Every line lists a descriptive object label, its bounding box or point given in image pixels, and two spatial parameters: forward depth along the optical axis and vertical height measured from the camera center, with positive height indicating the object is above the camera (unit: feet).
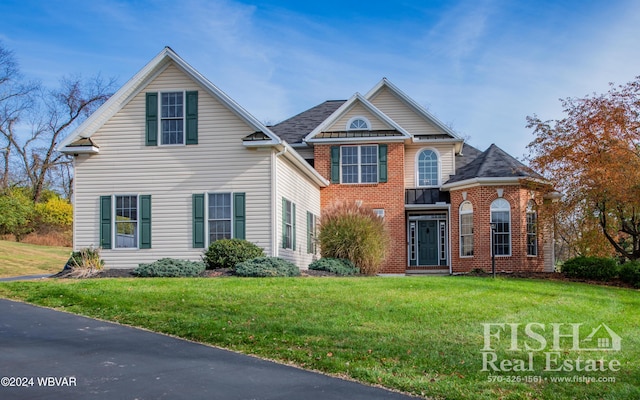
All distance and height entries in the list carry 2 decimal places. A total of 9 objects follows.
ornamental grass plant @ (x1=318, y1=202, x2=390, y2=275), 65.46 -0.17
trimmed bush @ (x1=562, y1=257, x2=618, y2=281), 67.87 -3.21
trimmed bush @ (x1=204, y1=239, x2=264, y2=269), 57.72 -1.42
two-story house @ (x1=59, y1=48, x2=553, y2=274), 62.69 +5.83
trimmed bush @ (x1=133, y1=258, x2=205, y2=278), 55.01 -2.63
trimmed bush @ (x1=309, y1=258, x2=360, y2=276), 60.34 -2.70
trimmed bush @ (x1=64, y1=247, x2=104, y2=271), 58.23 -2.05
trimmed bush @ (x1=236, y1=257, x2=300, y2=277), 53.31 -2.48
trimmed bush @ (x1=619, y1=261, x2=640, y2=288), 64.90 -3.55
